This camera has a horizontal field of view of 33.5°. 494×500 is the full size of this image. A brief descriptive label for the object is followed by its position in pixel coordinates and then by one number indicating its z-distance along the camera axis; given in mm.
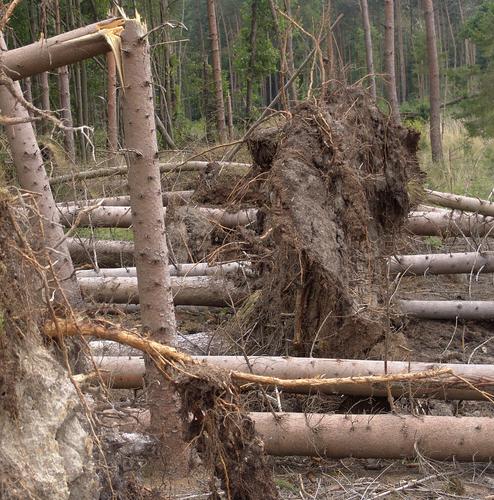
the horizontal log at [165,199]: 8970
